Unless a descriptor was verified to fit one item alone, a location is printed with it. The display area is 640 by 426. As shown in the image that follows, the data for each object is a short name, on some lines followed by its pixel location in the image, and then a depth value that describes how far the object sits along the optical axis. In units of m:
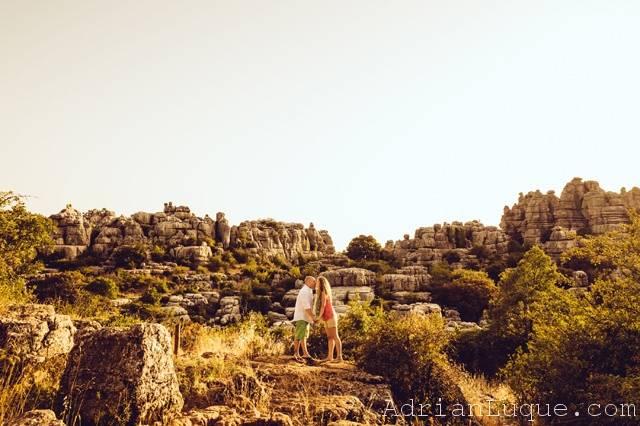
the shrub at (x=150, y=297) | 43.97
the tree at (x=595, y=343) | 9.84
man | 10.45
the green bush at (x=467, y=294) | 45.59
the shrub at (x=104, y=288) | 45.92
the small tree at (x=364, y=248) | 78.31
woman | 10.28
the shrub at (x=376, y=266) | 64.30
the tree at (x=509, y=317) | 22.19
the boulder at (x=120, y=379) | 4.95
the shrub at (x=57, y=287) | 35.68
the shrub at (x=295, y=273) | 61.54
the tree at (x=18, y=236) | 14.08
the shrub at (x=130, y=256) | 63.54
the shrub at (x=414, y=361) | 9.52
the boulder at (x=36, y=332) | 6.10
